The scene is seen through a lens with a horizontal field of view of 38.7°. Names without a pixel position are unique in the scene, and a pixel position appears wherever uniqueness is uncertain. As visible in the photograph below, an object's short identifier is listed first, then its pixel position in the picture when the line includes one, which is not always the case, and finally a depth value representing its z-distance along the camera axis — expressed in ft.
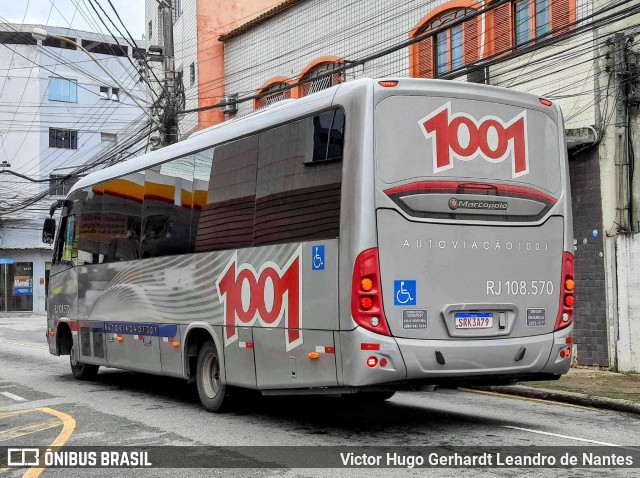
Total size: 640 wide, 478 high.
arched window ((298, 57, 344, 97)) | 75.36
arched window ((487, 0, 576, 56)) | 52.95
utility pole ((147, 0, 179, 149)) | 72.90
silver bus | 27.94
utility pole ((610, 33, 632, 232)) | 48.91
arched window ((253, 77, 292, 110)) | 81.56
